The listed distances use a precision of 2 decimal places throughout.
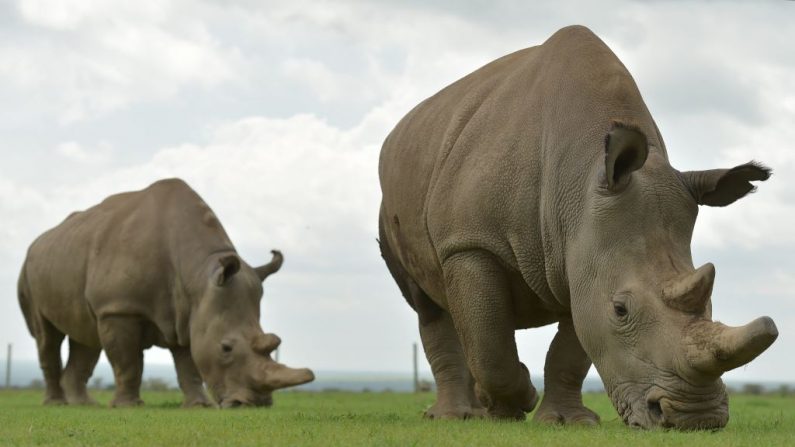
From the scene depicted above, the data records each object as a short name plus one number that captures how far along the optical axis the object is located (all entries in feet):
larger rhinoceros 45.83
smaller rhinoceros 97.09
